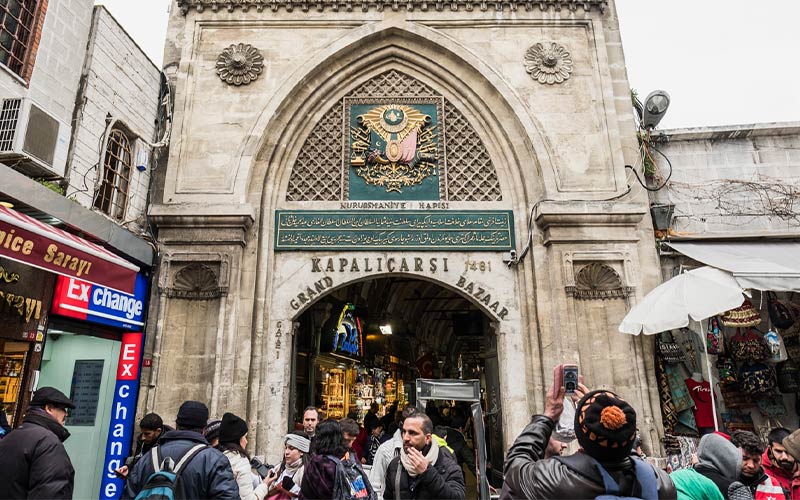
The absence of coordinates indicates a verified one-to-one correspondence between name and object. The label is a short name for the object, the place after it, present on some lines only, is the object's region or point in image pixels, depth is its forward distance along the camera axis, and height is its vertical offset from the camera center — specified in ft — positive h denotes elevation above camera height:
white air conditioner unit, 16.26 +8.39
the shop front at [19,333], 15.70 +1.58
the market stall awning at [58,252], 13.17 +3.90
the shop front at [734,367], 20.80 +0.19
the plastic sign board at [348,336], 30.99 +2.69
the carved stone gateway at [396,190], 22.15 +9.46
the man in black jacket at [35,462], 8.46 -1.46
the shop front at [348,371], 30.25 +0.40
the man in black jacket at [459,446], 20.51 -3.06
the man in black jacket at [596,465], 5.23 -1.03
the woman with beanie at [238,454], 10.80 -1.72
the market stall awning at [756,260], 18.13 +4.61
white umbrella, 17.10 +2.56
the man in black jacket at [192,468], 8.87 -1.67
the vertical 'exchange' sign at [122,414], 19.81 -1.48
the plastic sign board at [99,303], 17.74 +3.03
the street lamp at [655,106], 24.77 +13.58
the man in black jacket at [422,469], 8.98 -1.82
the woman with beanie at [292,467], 10.54 -2.07
